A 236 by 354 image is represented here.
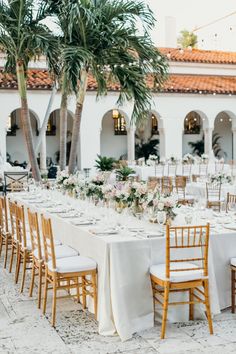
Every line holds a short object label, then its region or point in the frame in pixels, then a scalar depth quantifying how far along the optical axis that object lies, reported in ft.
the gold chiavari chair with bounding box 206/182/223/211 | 42.85
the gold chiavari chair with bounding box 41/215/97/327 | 20.49
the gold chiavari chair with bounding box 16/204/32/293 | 25.64
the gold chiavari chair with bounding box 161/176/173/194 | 36.51
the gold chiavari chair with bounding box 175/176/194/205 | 42.19
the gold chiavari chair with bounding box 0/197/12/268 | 30.97
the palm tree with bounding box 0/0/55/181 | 41.11
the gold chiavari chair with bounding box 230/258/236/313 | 21.41
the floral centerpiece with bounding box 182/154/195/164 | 67.48
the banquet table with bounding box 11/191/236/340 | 19.49
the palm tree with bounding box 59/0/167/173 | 42.14
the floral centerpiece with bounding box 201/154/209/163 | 69.03
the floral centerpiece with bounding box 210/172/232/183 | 44.98
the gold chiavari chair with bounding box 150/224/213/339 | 19.04
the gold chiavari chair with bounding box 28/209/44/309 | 22.59
